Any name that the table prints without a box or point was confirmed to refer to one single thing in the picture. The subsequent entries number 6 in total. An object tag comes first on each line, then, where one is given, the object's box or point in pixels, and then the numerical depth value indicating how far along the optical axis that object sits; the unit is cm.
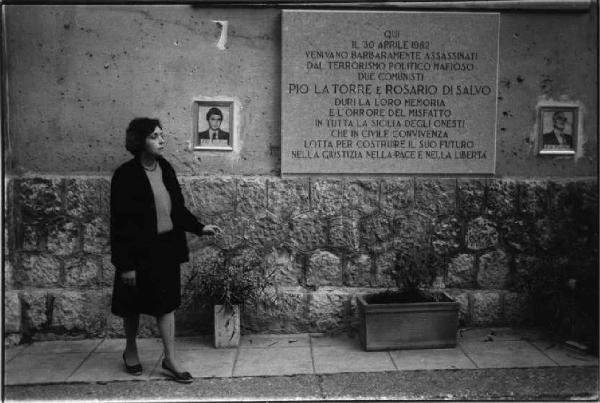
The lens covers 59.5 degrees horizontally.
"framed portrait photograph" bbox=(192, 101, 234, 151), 474
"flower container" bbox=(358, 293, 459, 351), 433
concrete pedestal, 444
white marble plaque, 473
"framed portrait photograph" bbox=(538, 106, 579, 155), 486
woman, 369
